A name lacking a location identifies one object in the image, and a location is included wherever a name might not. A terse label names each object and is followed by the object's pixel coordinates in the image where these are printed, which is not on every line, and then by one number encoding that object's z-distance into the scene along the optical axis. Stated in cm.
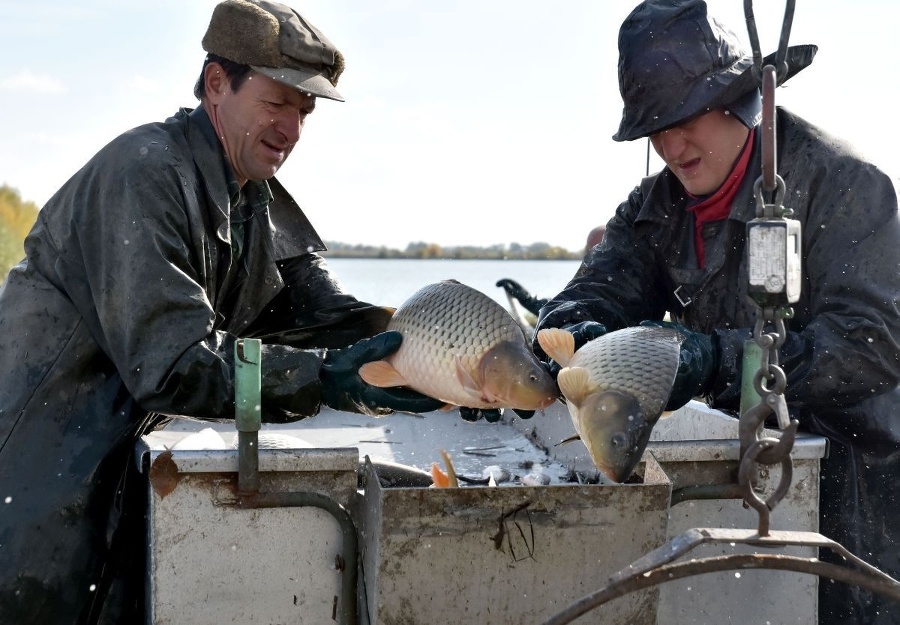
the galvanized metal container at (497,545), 216
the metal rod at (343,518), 224
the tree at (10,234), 2412
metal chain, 186
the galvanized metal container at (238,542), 224
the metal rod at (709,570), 171
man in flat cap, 253
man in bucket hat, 282
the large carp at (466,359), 252
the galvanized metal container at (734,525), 254
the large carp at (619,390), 227
